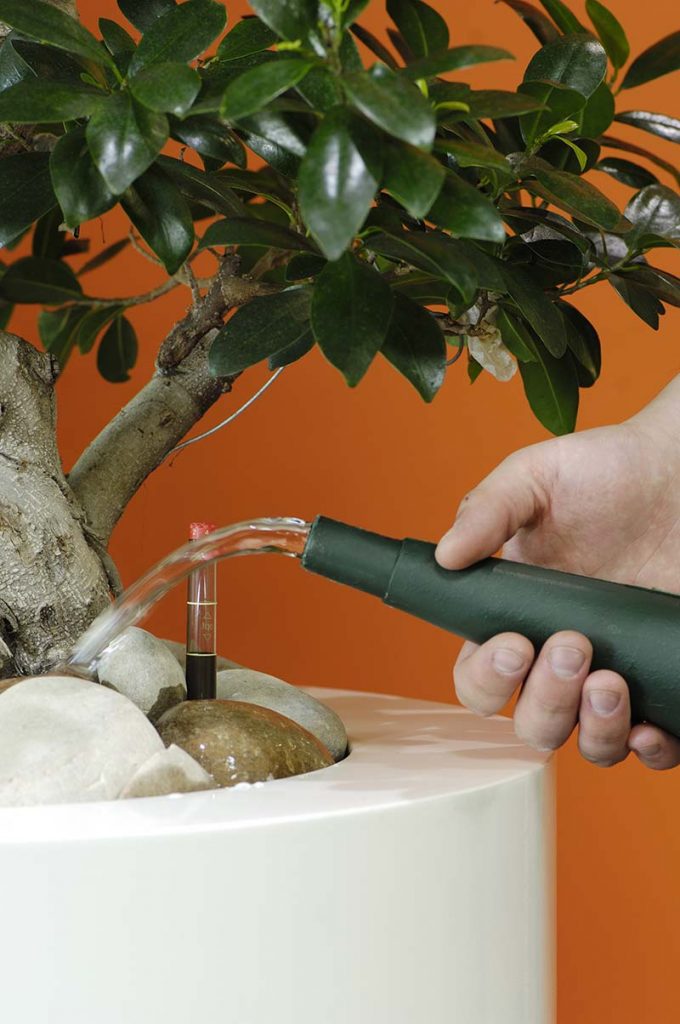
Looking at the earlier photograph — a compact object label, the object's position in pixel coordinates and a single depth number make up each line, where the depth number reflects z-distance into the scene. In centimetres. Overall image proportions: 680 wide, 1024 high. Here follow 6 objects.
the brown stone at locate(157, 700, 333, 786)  96
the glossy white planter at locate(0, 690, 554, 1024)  83
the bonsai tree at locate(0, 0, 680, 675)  84
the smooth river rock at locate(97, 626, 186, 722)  103
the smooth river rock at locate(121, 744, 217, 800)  91
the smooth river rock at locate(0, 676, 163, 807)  90
